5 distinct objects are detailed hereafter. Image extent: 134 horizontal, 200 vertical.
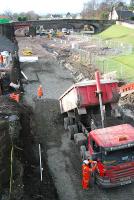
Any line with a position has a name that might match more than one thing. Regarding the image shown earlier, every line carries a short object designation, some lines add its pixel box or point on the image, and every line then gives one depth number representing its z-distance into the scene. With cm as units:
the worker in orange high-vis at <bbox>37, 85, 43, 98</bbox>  2691
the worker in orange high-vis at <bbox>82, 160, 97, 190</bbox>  1323
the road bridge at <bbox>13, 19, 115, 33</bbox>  8584
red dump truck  1279
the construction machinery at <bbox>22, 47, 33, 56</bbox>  5053
